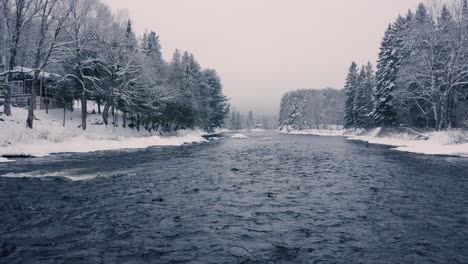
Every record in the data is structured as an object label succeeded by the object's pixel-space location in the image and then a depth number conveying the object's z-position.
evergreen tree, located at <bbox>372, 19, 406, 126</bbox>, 47.53
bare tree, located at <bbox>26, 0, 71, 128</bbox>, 26.07
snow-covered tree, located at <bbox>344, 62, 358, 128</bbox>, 74.69
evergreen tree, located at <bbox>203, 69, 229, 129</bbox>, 81.88
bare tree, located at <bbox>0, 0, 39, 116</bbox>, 24.91
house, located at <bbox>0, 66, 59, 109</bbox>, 40.19
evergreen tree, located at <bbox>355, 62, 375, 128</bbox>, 65.44
